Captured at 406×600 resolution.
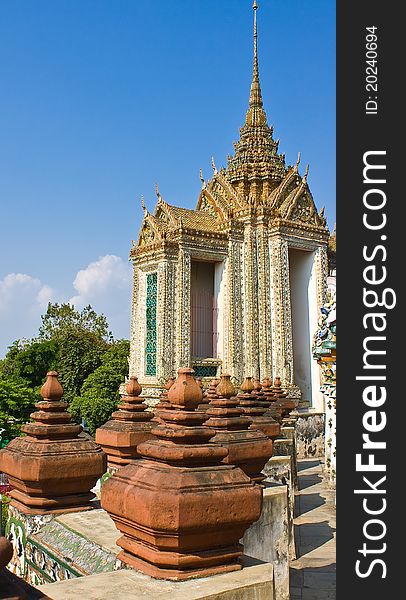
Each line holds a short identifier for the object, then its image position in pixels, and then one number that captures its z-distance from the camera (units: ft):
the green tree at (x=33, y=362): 113.80
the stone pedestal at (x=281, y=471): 24.60
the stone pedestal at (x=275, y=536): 16.31
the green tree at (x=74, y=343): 114.15
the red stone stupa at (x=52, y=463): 13.67
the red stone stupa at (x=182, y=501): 8.79
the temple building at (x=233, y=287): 59.52
